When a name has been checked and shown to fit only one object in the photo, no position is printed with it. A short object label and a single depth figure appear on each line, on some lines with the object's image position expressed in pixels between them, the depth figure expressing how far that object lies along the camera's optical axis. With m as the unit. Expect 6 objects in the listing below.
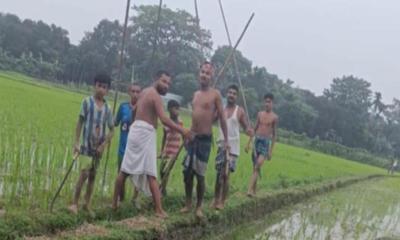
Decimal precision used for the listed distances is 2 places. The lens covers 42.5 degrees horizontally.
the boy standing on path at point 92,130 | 4.80
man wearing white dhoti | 4.98
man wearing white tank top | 6.46
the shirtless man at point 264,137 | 7.89
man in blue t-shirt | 5.83
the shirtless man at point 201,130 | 5.62
